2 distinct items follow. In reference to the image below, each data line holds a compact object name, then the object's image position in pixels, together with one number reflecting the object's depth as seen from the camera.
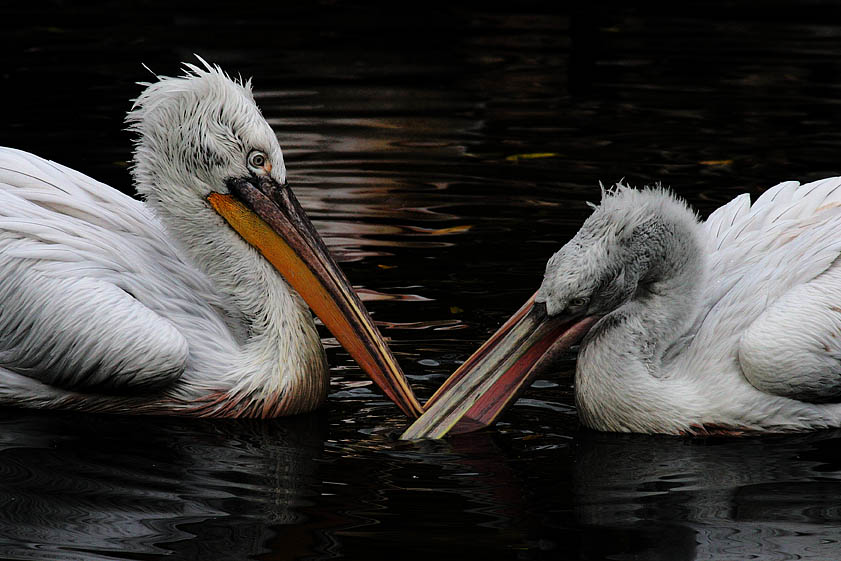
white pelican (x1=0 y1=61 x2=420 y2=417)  9.93
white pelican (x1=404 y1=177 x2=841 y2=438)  9.51
